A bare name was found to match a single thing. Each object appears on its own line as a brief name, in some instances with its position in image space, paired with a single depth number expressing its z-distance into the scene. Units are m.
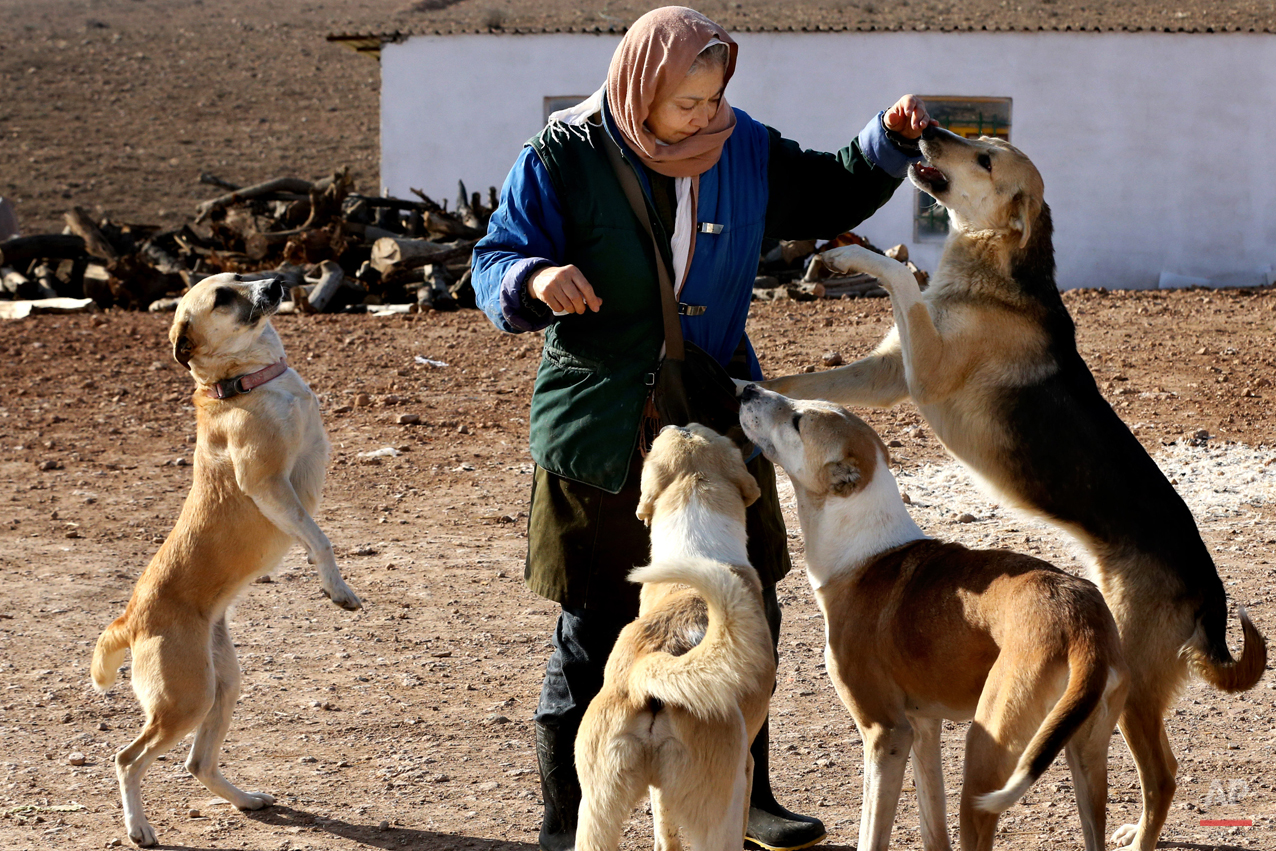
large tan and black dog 7.49
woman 6.70
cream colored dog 5.96
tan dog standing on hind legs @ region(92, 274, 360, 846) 8.30
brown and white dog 6.16
